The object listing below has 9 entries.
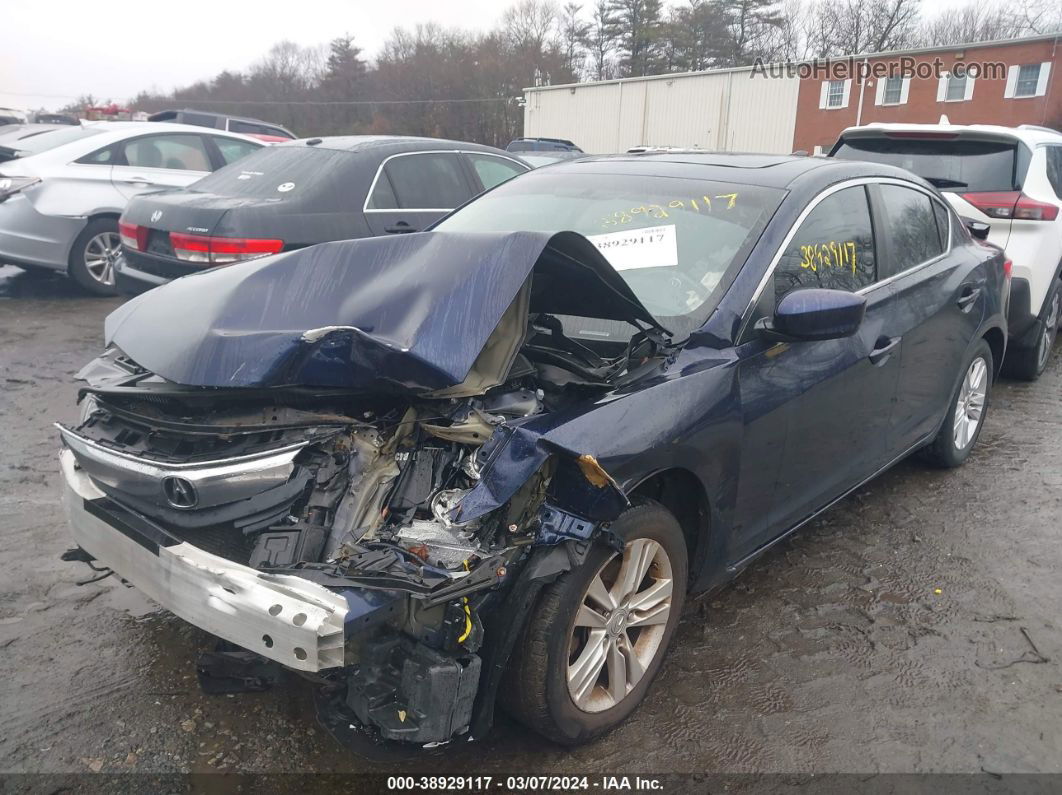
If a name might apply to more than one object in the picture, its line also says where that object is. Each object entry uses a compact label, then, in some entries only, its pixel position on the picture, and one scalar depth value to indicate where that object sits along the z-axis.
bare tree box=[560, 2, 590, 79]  54.94
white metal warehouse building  34.75
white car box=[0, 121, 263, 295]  7.61
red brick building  30.86
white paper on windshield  3.09
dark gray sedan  5.84
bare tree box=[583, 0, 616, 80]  54.97
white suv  6.08
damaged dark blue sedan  2.08
